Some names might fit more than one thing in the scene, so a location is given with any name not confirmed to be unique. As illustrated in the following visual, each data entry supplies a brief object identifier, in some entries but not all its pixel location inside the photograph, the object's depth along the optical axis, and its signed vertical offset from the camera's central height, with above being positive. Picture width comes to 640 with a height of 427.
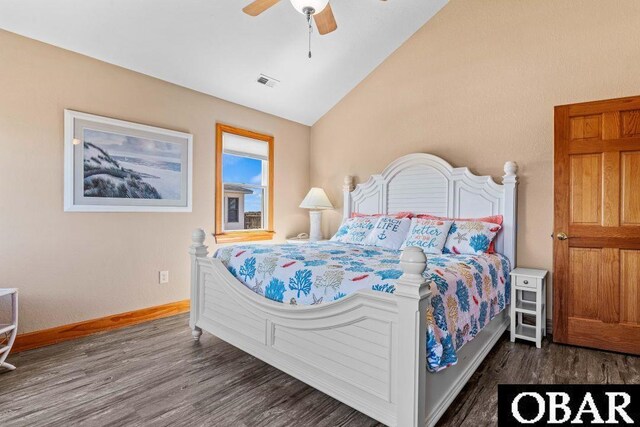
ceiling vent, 3.75 +1.52
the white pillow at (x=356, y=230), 3.47 -0.16
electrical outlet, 3.47 -0.66
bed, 1.55 -0.68
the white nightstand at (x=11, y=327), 2.24 -0.78
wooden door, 2.56 -0.07
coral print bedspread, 1.72 -0.40
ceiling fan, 2.10 +1.41
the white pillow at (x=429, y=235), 2.95 -0.18
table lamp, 4.43 +0.11
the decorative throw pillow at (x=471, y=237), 2.91 -0.19
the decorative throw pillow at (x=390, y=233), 3.18 -0.18
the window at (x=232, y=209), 4.13 +0.06
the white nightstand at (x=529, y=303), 2.72 -0.76
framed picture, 2.87 +0.44
